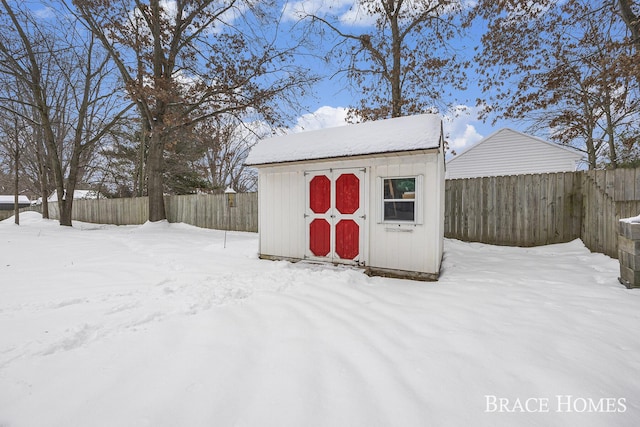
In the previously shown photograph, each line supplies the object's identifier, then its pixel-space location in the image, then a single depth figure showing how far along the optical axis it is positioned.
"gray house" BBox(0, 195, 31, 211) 35.75
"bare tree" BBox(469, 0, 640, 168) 8.23
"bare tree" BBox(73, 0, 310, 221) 11.22
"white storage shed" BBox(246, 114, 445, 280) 4.69
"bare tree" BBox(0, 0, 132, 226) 11.34
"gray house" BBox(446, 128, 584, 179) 13.95
